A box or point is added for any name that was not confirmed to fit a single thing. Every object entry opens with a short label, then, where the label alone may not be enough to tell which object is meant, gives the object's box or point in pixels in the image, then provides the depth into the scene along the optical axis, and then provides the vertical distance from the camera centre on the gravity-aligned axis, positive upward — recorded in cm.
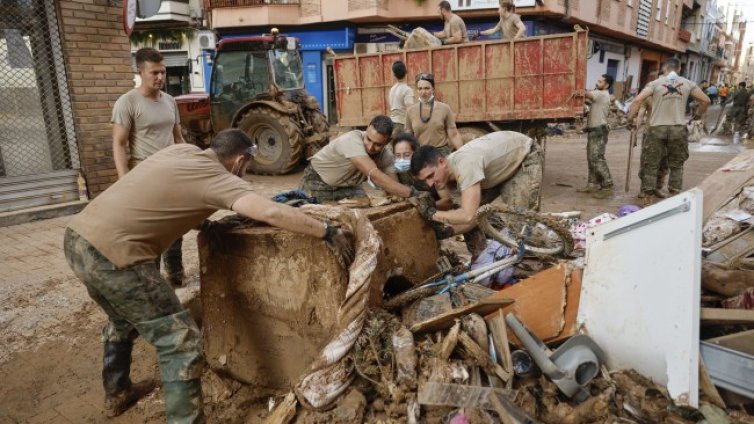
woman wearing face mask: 377 -56
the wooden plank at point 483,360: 219 -120
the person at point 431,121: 539 -35
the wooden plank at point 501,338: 225 -117
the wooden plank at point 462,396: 204 -126
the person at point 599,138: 736 -76
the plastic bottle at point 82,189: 645 -125
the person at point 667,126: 646 -52
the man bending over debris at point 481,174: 338 -62
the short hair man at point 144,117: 369 -20
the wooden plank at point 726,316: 204 -94
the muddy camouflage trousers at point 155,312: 230 -105
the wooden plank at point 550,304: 243 -108
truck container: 671 +14
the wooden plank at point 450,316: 242 -111
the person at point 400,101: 685 -17
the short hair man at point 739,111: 1541 -82
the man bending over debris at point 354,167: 373 -62
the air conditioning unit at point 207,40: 1841 +185
